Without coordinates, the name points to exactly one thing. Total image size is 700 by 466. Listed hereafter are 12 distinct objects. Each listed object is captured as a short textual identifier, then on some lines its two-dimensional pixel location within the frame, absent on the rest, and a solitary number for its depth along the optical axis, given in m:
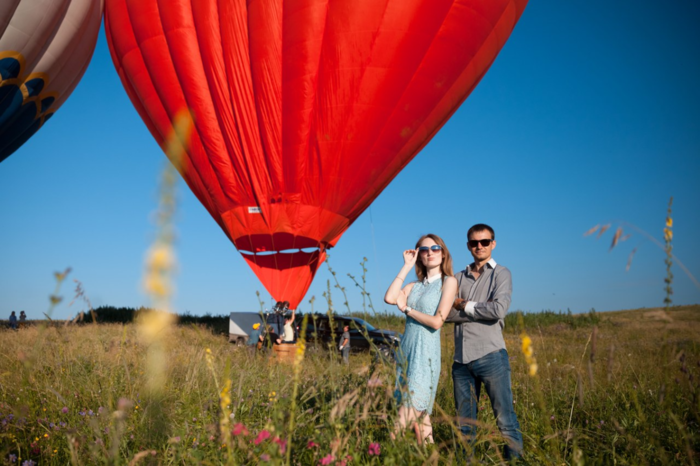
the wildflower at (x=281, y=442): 1.51
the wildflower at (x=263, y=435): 1.69
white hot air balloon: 10.80
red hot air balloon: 9.97
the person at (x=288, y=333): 10.25
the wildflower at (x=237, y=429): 1.62
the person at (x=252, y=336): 14.23
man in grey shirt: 3.82
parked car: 13.87
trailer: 15.20
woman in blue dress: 3.87
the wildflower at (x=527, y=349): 1.27
